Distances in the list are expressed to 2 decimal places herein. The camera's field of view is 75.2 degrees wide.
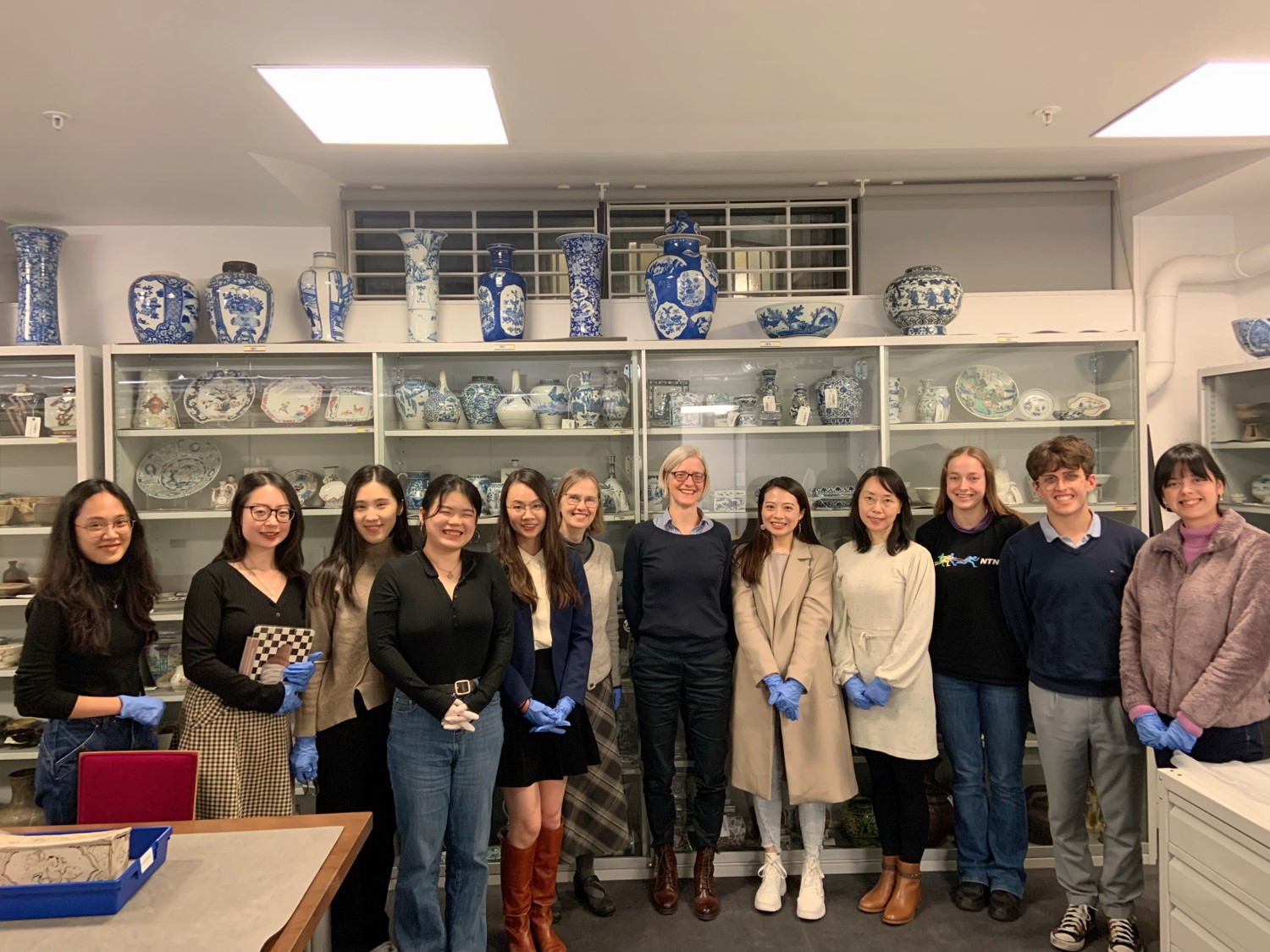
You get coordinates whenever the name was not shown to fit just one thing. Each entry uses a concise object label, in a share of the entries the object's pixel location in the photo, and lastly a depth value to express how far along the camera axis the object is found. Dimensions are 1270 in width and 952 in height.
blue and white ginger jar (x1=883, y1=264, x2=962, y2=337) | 3.38
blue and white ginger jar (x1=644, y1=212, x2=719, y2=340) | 3.34
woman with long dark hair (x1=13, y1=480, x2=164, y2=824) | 2.14
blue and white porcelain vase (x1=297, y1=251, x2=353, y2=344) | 3.40
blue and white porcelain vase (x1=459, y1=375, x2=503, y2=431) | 3.48
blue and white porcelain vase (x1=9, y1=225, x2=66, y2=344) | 3.36
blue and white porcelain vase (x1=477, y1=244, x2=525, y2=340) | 3.42
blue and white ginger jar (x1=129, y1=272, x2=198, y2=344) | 3.33
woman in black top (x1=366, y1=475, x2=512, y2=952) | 2.27
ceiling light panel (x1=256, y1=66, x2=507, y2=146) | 2.42
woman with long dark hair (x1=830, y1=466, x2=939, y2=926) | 2.81
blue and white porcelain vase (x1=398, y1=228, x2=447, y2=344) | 3.46
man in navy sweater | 2.60
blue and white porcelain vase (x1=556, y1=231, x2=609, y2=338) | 3.42
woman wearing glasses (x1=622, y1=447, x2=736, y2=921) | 2.89
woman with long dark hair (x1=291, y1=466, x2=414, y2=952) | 2.45
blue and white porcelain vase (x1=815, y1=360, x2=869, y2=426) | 3.49
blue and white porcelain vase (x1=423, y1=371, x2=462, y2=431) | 3.45
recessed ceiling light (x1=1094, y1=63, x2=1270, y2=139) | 2.51
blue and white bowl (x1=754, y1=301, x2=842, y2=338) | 3.36
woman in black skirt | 2.57
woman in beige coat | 2.87
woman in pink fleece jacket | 2.28
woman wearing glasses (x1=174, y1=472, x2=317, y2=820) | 2.21
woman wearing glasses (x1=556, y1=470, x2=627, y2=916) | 2.84
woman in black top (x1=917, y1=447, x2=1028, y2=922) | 2.83
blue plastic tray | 1.47
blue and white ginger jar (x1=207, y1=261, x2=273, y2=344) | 3.36
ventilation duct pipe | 3.60
